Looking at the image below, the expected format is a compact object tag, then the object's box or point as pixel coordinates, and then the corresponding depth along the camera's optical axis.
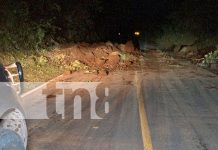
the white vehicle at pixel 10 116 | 4.87
